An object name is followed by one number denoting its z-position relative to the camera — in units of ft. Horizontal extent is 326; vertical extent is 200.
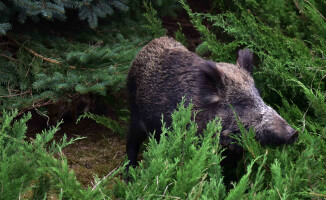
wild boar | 18.08
